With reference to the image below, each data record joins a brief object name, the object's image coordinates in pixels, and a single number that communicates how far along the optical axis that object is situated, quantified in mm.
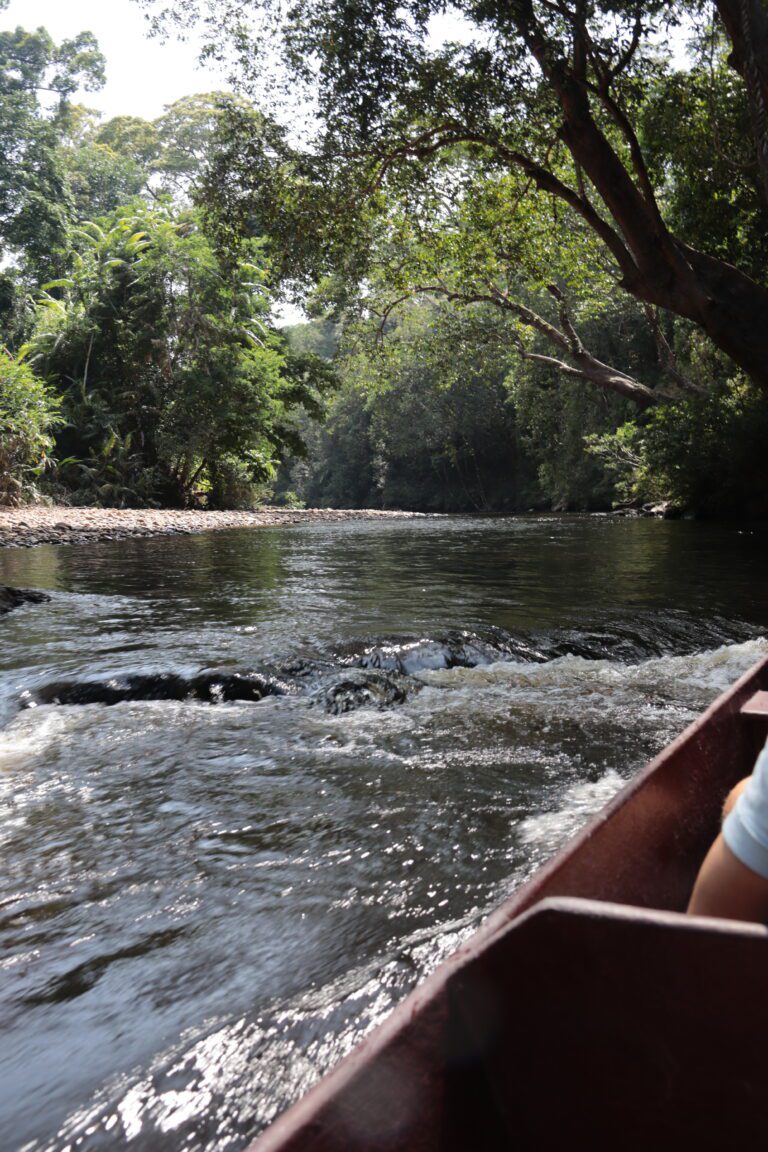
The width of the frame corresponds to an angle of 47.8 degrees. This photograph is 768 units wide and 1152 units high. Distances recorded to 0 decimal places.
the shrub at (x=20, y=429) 19000
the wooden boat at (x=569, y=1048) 1098
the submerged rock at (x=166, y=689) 5445
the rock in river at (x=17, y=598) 8609
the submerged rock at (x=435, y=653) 6152
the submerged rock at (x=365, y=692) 5223
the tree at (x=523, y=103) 11000
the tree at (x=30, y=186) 31906
